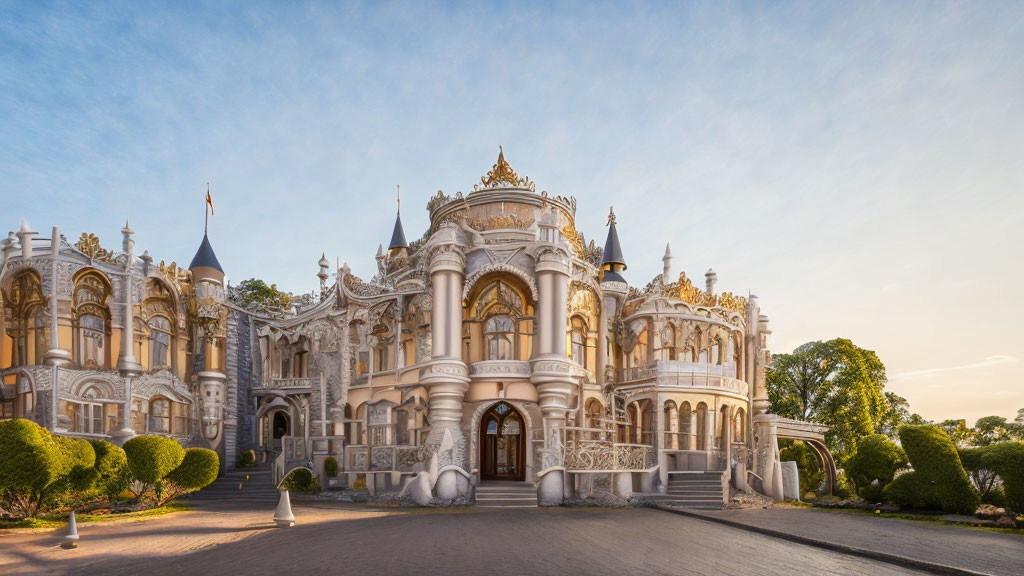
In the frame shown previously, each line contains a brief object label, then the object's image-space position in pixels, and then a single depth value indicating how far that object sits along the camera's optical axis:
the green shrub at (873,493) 28.43
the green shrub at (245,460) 40.59
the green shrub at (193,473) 25.78
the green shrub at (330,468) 34.22
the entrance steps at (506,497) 27.34
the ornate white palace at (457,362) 29.92
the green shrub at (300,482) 32.94
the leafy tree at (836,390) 47.47
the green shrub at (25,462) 19.16
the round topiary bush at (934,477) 24.08
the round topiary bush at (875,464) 29.41
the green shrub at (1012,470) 20.94
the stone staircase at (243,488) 33.12
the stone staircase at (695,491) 28.86
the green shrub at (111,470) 22.67
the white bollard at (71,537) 16.47
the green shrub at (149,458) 23.95
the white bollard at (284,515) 20.33
